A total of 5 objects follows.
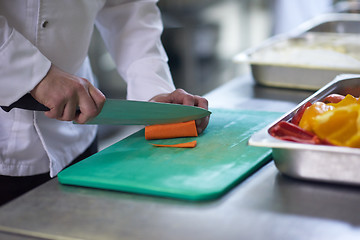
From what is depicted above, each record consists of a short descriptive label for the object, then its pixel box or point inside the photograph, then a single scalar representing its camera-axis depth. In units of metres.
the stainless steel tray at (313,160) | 0.94
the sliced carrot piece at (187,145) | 1.10
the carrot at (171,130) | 1.14
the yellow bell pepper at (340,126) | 0.96
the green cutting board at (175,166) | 0.98
